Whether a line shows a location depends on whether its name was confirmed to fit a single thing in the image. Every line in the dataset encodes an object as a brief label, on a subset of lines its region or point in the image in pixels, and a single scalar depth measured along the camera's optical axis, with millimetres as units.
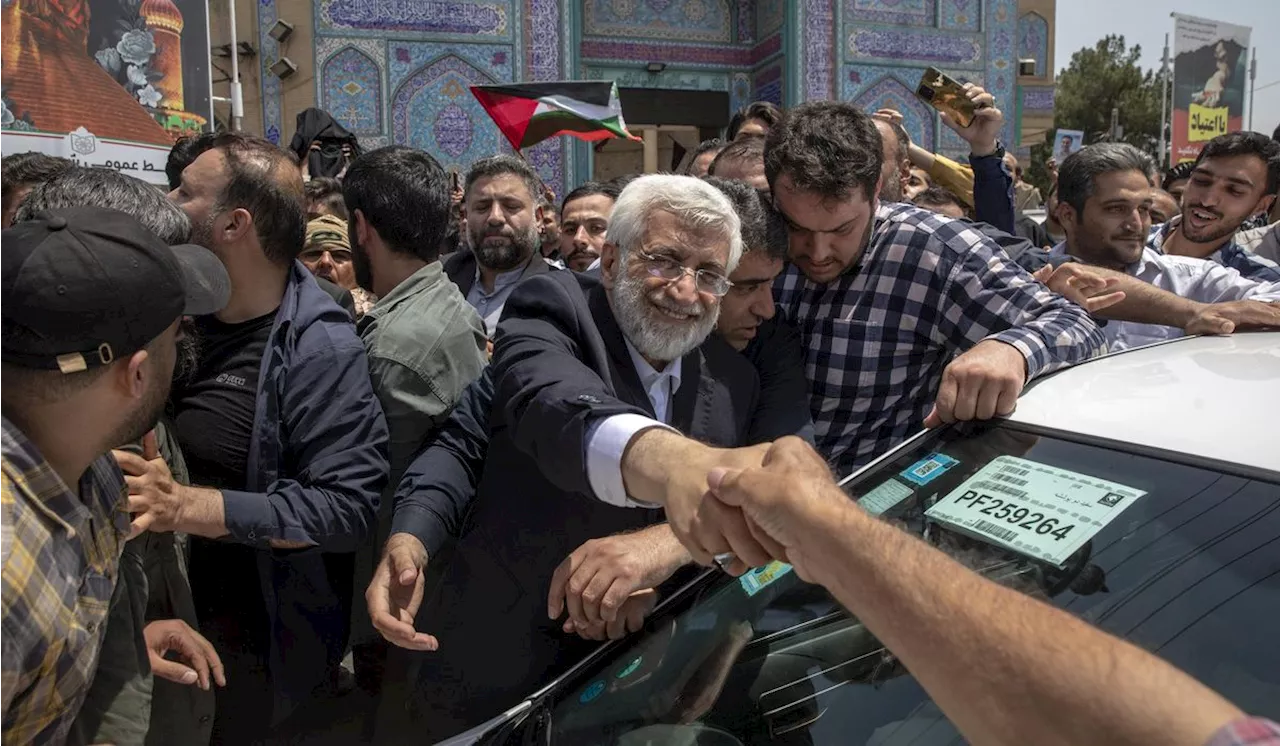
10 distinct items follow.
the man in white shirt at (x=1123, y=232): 2861
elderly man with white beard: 1766
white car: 1146
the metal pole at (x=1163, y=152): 19378
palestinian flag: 6828
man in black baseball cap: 1143
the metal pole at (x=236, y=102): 9112
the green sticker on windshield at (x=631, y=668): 1524
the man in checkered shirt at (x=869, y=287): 2102
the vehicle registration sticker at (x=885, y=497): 1580
